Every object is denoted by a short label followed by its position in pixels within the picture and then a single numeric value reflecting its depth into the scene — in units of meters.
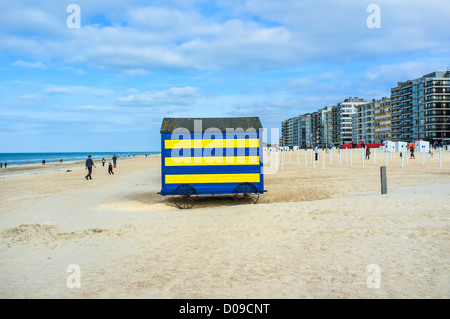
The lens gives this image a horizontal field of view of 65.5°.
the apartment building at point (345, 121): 170.50
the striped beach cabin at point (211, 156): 14.16
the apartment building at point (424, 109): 114.38
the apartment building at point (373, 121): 143.73
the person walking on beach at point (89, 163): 28.79
